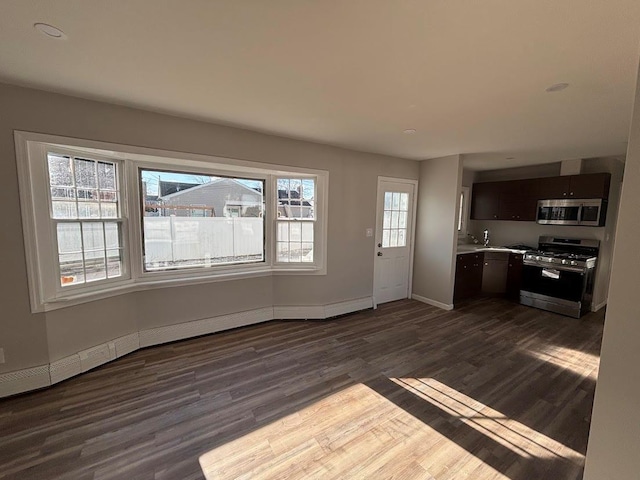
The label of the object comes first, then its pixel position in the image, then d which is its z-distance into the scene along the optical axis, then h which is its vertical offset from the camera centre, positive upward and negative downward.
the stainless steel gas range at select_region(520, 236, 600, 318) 4.15 -0.91
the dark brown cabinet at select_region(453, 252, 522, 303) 4.76 -1.04
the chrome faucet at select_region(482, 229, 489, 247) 5.77 -0.42
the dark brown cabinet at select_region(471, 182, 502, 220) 5.30 +0.34
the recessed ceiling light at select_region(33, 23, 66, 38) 1.45 +0.98
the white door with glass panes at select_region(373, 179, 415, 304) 4.55 -0.41
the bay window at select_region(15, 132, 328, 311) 2.39 -0.07
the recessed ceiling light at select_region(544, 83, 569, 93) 1.92 +0.95
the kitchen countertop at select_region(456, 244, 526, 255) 4.79 -0.58
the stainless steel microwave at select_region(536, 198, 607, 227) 4.12 +0.11
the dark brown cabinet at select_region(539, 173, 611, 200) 4.08 +0.52
